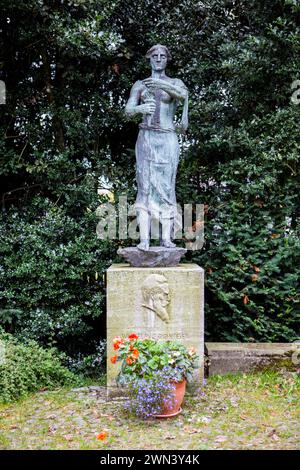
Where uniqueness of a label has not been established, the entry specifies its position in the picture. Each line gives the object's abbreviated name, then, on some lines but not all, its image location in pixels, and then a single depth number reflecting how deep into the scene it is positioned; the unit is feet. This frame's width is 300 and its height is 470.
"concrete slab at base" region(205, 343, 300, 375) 17.25
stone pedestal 15.80
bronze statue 16.58
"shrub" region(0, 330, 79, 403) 15.80
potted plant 13.35
